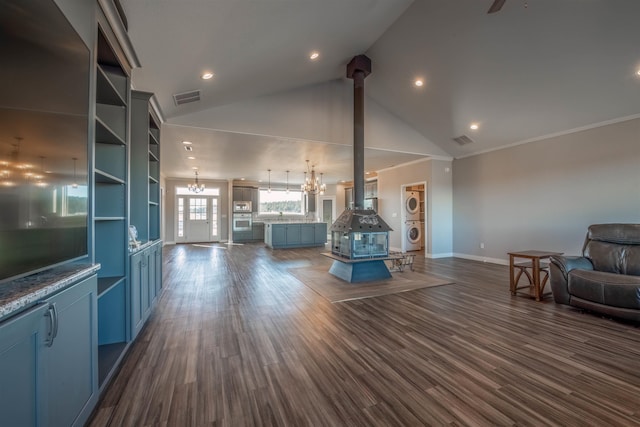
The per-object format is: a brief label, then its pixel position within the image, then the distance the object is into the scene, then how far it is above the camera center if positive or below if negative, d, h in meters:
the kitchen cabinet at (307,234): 9.59 -0.64
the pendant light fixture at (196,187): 10.18 +1.14
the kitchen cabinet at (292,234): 9.33 -0.64
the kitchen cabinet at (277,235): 9.12 -0.65
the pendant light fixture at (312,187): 7.72 +0.89
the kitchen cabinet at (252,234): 10.95 -0.75
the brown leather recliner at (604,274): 2.81 -0.70
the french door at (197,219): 10.73 -0.09
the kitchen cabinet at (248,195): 10.95 +0.88
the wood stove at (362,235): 4.79 -0.36
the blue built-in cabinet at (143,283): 2.42 -0.70
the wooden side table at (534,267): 3.58 -0.73
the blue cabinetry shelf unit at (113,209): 2.27 +0.07
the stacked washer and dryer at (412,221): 8.12 -0.16
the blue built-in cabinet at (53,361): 0.91 -0.60
